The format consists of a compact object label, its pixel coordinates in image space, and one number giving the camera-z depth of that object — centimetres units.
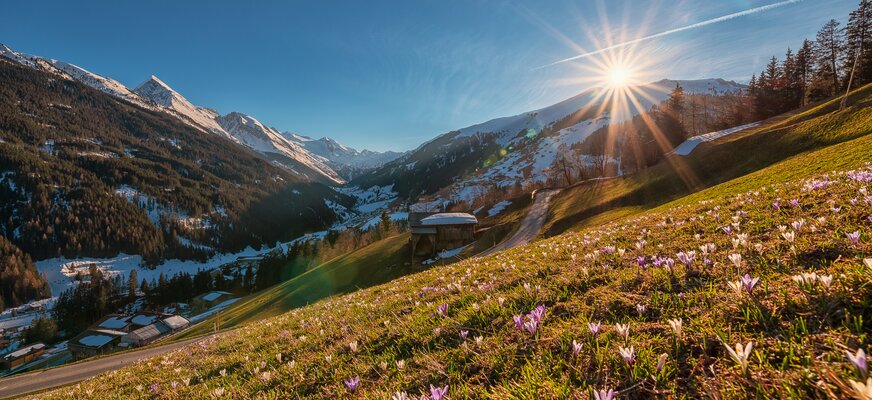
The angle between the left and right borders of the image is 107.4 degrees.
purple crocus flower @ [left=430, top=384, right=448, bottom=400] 220
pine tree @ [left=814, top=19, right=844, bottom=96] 7359
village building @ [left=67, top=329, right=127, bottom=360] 8562
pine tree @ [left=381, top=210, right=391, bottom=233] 10725
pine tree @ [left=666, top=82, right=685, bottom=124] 8450
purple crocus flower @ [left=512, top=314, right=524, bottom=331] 334
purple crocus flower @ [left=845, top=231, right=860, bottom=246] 312
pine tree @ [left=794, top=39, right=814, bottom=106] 8081
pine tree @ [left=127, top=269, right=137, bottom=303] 15188
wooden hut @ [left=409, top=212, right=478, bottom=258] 5583
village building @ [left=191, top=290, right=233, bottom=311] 13430
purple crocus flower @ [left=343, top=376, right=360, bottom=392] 325
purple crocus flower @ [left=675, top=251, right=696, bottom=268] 377
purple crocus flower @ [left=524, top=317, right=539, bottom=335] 311
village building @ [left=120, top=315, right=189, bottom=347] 8981
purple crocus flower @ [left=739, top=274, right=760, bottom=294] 244
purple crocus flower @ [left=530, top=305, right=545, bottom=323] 324
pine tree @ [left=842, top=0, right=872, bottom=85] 6397
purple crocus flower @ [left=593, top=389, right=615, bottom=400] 173
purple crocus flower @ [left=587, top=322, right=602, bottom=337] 270
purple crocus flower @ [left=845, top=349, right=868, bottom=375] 131
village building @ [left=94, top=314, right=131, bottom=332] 10240
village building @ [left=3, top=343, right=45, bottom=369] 8669
